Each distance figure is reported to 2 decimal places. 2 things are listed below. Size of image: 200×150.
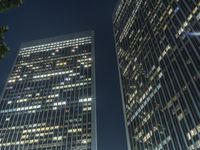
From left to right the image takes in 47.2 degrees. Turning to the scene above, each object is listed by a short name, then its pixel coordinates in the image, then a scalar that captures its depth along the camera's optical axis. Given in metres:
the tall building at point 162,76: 78.38
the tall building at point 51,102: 130.00
